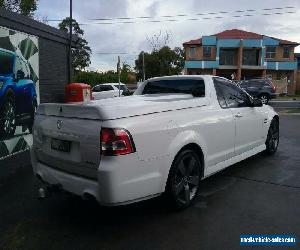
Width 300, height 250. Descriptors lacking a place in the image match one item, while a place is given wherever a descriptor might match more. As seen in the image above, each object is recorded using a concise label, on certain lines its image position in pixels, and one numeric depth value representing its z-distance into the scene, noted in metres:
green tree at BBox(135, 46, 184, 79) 49.75
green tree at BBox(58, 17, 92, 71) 59.80
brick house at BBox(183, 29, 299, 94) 46.66
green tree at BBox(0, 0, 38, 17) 27.31
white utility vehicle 3.74
